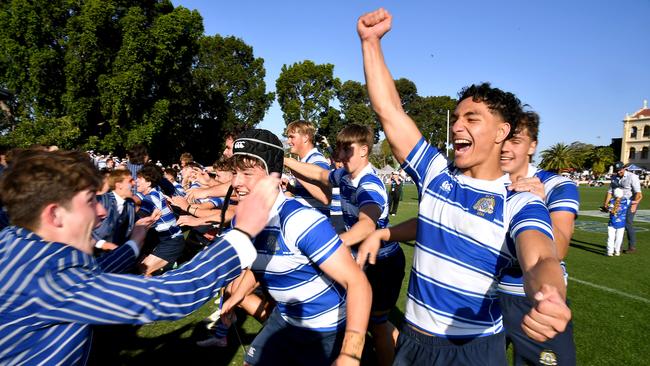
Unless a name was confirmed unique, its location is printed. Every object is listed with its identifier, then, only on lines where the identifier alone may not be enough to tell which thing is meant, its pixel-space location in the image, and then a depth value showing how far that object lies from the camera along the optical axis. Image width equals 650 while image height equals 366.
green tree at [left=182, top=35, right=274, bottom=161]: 36.69
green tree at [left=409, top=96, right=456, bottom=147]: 63.31
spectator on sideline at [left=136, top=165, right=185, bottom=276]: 6.26
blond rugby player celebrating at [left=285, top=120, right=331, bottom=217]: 5.67
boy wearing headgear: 2.01
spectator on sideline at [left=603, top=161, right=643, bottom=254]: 9.71
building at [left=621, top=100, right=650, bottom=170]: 74.25
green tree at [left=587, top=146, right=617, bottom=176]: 63.69
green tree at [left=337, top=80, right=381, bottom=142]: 50.88
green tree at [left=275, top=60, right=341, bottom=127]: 46.25
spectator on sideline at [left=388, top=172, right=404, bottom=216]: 18.17
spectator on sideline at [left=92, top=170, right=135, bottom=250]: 4.87
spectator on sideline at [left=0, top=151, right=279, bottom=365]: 1.43
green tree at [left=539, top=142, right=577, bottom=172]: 43.70
